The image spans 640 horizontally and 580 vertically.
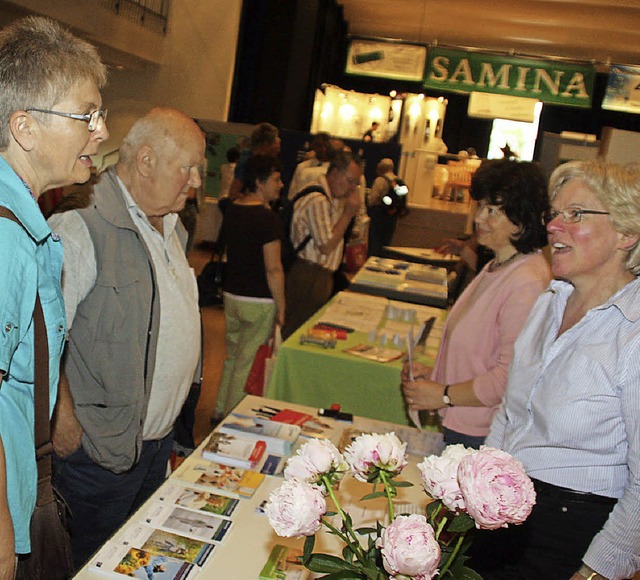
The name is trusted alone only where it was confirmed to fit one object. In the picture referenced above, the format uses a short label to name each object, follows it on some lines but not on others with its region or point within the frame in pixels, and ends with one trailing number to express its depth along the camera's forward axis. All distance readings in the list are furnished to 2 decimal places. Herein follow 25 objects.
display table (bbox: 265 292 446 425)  3.15
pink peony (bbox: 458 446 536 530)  0.93
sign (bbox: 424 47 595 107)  11.88
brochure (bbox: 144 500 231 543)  1.61
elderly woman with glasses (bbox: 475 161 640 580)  1.49
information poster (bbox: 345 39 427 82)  11.37
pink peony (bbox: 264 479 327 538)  0.97
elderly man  1.88
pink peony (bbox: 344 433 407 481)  1.08
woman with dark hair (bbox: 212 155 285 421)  3.94
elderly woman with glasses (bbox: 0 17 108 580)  1.20
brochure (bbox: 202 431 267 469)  1.98
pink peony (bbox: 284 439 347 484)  1.06
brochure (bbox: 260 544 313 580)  1.48
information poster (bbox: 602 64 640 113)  11.83
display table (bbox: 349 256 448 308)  4.95
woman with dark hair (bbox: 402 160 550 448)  2.23
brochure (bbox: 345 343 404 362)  3.21
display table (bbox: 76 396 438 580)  1.50
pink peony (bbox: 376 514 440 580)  0.90
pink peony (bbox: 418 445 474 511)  1.00
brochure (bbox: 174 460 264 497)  1.84
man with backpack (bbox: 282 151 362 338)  4.38
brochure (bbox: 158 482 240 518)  1.72
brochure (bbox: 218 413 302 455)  2.10
